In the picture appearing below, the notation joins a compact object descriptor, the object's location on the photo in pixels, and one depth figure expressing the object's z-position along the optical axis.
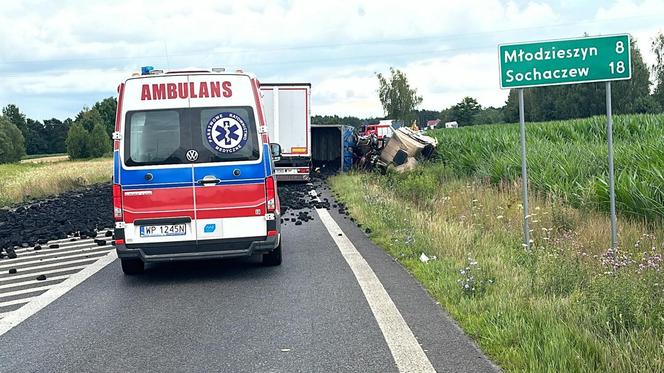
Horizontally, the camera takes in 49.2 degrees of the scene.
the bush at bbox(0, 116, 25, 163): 91.42
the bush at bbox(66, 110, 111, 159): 89.25
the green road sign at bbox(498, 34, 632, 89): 8.69
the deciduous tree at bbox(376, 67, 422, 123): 122.94
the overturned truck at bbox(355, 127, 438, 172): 24.95
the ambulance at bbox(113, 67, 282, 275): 8.77
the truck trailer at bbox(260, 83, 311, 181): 24.95
